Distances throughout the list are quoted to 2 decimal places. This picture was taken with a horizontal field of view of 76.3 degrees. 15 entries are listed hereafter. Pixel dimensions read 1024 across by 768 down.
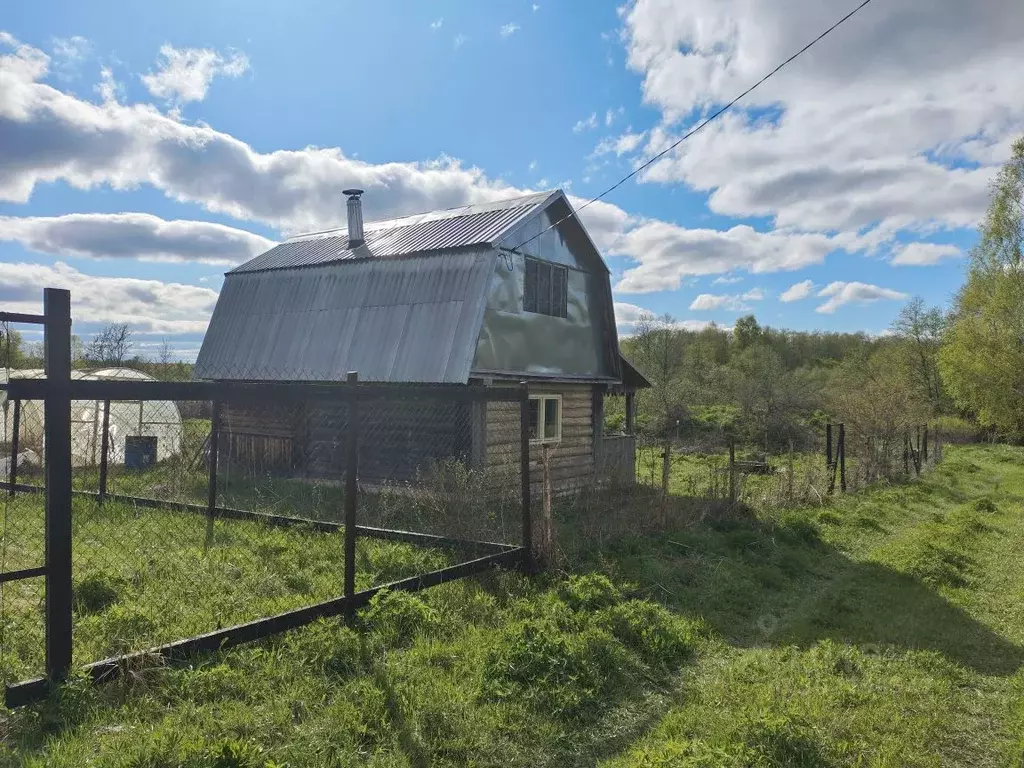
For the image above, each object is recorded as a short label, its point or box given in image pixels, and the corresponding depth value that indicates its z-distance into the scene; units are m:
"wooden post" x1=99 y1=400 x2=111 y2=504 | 9.66
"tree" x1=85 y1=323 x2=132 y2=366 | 33.53
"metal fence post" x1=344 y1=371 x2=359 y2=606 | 5.50
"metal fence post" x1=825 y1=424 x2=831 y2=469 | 15.58
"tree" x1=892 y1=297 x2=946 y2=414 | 44.47
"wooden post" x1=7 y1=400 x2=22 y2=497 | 7.88
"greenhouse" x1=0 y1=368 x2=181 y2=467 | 14.56
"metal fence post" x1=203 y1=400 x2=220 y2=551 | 8.81
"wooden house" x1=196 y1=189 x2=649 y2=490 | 13.19
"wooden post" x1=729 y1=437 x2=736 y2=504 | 11.51
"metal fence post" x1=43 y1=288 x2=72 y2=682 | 4.00
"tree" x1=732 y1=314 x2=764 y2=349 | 61.38
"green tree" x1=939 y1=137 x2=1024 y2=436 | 29.66
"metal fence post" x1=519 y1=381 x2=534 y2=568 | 7.24
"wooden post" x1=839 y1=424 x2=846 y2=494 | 15.06
